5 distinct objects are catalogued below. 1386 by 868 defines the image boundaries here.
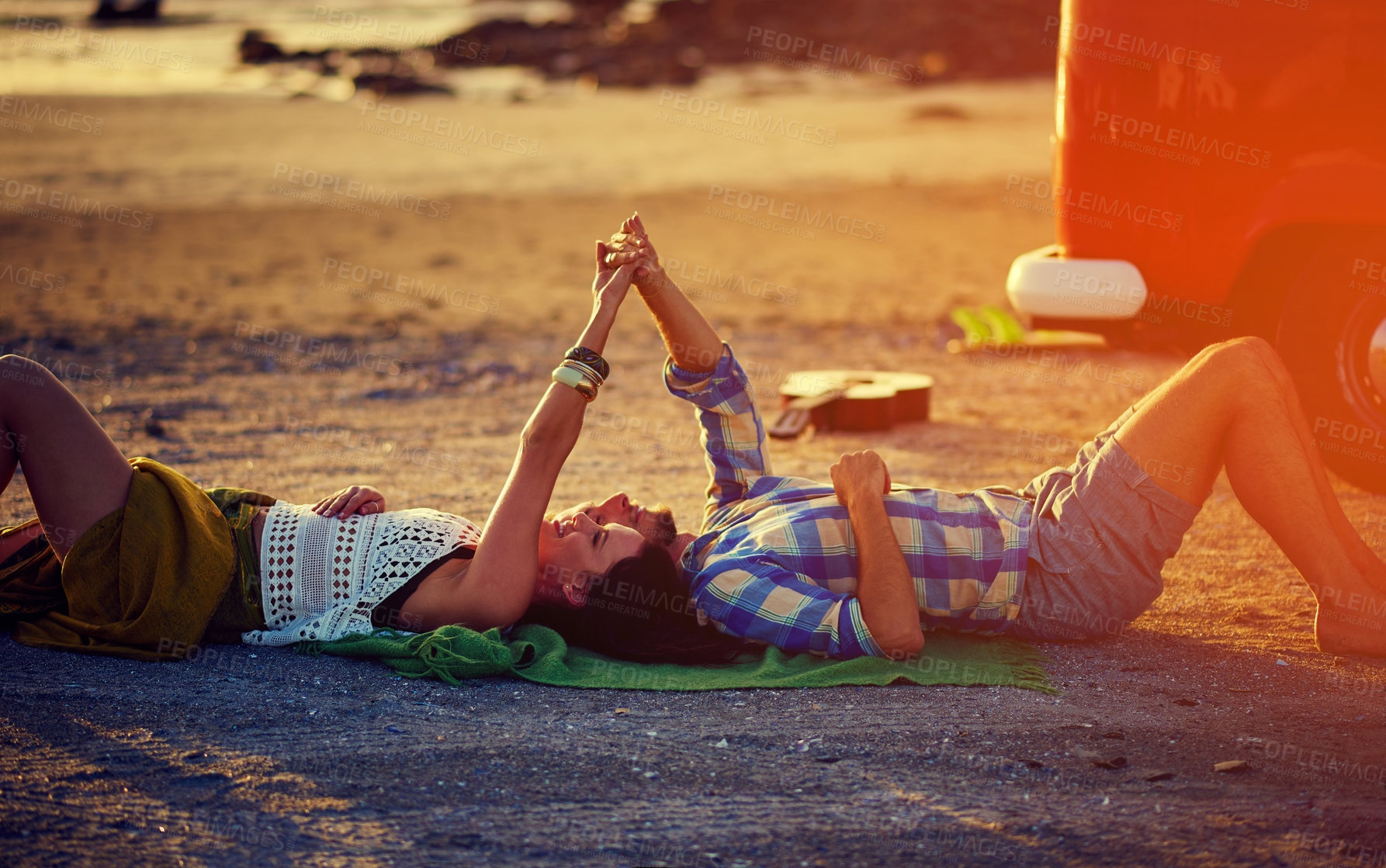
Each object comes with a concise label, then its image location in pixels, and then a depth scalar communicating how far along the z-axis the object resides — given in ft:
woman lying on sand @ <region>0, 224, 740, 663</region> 21.72
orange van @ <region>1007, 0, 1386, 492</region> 29.60
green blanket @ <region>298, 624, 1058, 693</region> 22.41
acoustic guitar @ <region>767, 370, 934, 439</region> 42.16
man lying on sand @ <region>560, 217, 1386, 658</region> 21.49
